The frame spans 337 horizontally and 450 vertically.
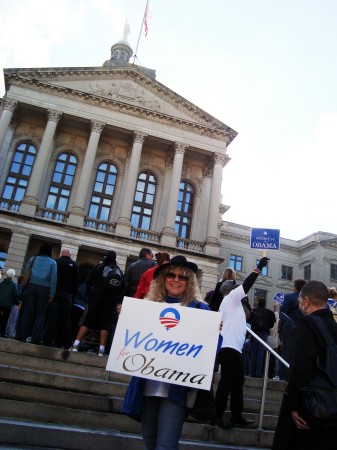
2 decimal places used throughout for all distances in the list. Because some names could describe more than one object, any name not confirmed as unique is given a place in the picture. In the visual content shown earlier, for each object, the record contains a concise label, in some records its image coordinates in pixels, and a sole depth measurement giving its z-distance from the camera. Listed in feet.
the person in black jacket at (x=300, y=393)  9.60
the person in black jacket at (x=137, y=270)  26.40
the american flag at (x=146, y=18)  116.98
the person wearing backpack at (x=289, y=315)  27.07
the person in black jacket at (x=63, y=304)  25.94
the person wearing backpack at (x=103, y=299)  23.97
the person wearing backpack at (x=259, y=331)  30.50
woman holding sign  9.60
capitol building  89.25
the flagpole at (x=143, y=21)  117.08
